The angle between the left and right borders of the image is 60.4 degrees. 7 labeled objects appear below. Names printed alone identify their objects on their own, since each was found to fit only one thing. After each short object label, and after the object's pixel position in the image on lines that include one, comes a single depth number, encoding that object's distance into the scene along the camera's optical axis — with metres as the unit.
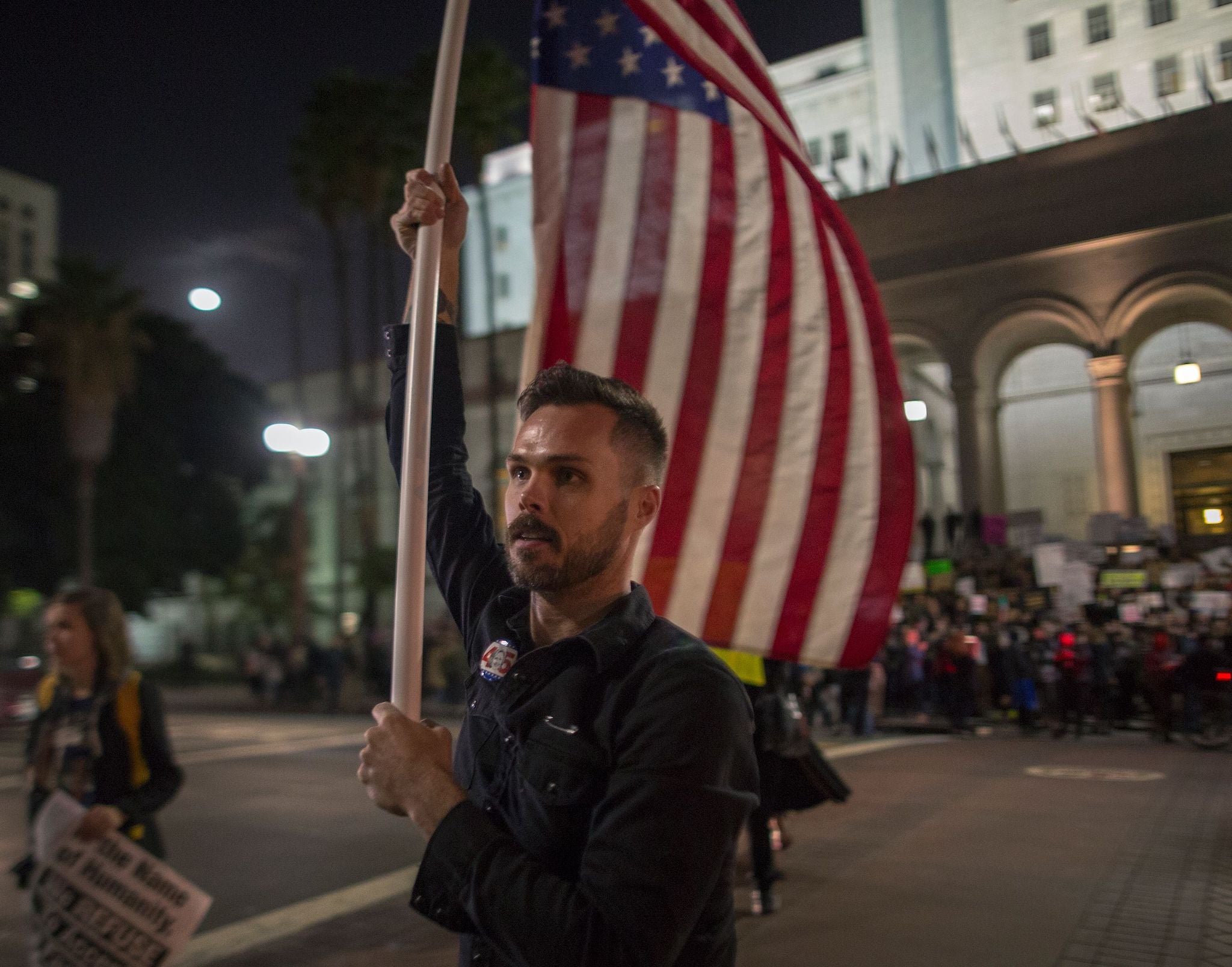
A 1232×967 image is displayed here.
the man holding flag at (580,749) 1.52
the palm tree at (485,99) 30.80
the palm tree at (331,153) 32.03
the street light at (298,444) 22.83
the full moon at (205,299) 20.47
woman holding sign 4.11
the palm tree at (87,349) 29.67
